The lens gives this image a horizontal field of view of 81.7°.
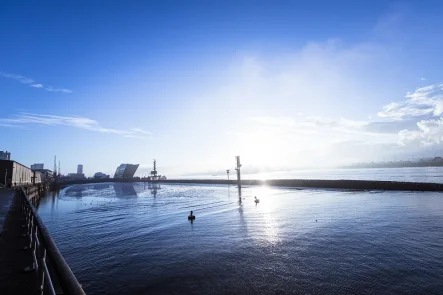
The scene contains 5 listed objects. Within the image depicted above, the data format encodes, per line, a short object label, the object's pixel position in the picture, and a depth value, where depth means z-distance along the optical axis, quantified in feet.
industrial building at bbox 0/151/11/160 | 353.43
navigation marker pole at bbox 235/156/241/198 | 196.79
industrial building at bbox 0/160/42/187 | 160.66
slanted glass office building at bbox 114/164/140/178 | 512.63
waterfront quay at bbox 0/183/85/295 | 8.93
